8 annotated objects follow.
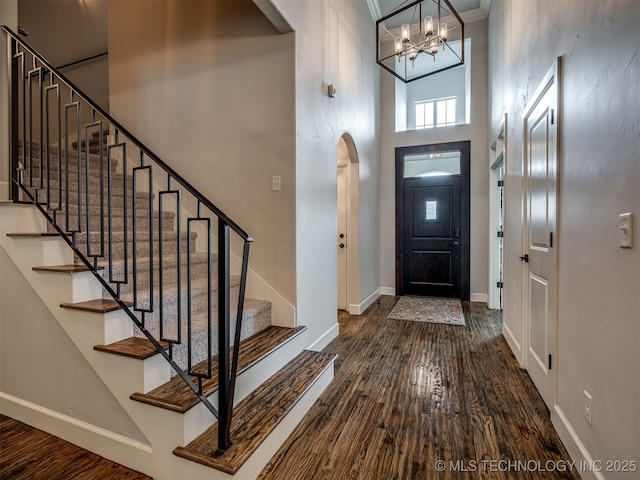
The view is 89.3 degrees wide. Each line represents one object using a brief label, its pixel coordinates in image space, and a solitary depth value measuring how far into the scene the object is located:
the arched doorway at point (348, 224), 4.37
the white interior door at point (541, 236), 1.95
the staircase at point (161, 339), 1.48
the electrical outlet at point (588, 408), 1.46
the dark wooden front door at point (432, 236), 5.32
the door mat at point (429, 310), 4.19
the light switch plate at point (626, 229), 1.16
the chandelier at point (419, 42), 3.47
